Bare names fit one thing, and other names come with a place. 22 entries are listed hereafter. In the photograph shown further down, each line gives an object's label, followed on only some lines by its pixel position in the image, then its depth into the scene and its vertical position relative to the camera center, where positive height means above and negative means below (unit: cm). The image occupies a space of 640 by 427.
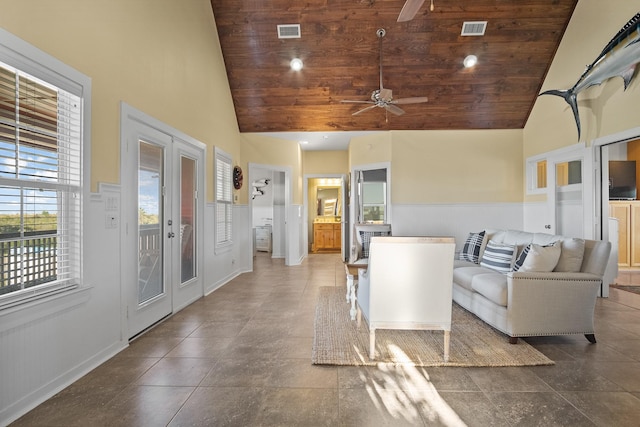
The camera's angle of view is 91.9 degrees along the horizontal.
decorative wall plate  559 +71
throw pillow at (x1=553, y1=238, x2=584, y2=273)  280 -38
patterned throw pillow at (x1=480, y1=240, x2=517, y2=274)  340 -47
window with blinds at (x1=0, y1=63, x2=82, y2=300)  175 +21
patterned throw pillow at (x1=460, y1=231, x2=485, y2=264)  419 -46
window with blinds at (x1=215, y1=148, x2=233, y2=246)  489 +30
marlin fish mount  335 +183
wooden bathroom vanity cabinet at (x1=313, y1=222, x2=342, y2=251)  870 -56
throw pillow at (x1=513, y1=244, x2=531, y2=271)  297 -43
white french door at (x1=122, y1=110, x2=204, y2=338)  283 -8
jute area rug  240 -112
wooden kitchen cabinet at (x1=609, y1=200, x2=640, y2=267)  571 -26
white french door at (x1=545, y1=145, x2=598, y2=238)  436 +33
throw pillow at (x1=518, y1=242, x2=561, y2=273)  277 -39
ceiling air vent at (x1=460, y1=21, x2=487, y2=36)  450 +277
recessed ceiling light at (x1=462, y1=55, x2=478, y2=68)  487 +246
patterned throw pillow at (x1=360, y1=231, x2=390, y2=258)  449 -32
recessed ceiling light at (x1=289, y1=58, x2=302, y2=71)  495 +245
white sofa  269 -67
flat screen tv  589 +68
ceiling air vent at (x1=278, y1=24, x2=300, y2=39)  458 +277
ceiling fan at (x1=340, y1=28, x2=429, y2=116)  415 +161
